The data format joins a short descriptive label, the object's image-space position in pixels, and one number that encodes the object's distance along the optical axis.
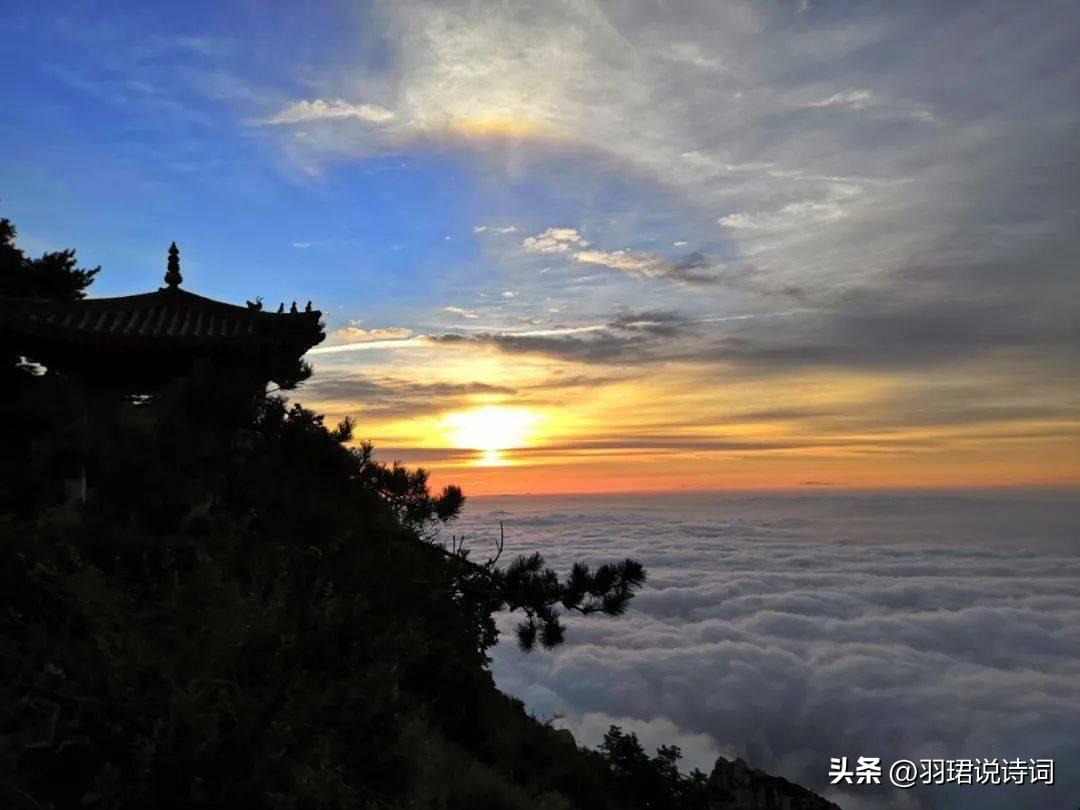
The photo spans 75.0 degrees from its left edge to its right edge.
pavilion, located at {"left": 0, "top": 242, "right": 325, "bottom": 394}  13.12
